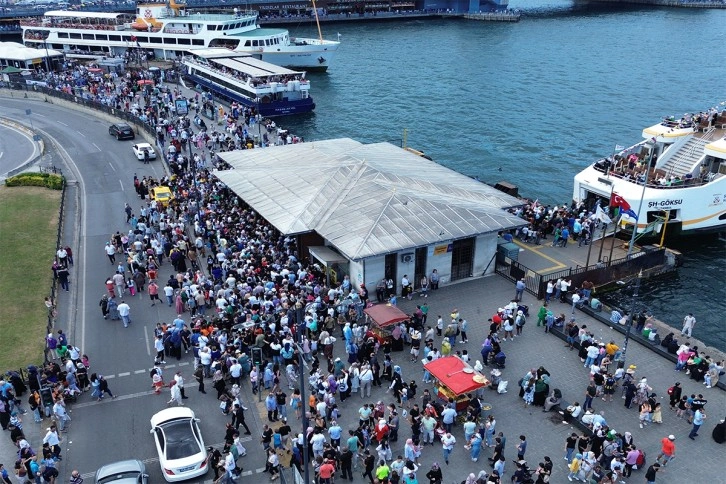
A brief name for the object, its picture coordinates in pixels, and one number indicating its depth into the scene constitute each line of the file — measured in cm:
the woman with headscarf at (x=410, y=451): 1945
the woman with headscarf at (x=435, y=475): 1880
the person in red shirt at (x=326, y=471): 1895
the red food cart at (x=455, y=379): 2192
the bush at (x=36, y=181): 4569
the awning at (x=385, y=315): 2573
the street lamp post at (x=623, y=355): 2403
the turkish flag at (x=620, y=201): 3341
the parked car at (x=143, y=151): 5222
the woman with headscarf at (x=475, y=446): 2006
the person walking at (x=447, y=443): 1998
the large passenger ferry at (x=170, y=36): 9319
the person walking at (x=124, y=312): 2825
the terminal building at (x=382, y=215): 2986
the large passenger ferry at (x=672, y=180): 3928
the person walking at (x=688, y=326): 2820
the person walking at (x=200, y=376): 2361
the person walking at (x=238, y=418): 2152
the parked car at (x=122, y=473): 1875
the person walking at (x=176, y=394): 2283
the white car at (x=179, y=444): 1947
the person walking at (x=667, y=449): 1978
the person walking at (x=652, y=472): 1911
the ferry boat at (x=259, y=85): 6869
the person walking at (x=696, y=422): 2120
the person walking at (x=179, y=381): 2305
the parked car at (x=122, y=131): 5891
